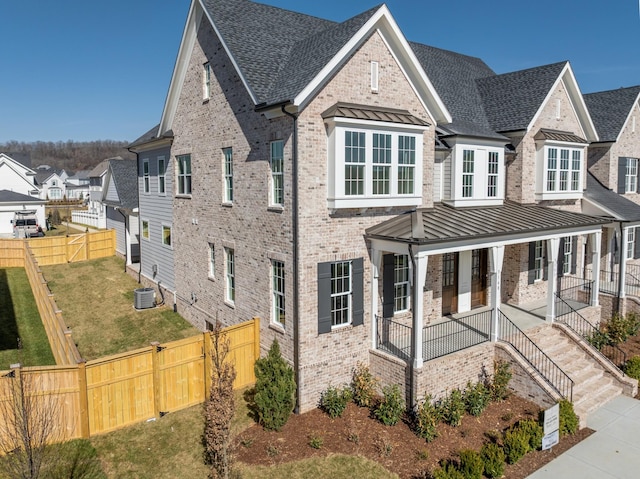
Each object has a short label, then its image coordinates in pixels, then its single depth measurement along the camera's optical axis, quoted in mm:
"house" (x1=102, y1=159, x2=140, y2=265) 28109
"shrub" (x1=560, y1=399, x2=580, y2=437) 12453
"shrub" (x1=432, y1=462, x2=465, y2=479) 9844
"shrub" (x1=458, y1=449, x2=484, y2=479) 10148
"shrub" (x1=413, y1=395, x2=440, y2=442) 11809
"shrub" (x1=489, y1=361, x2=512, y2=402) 13891
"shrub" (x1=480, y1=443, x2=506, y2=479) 10477
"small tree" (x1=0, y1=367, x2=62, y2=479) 8203
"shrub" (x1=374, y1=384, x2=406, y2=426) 12297
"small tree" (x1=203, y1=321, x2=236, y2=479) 9391
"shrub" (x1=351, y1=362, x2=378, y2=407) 13242
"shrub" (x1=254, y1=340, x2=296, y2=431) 11992
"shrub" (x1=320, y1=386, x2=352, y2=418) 12727
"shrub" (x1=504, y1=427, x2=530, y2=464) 11188
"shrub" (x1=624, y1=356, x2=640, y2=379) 15508
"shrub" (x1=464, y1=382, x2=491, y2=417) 13047
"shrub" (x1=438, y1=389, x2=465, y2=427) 12450
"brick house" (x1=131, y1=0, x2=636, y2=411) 12797
